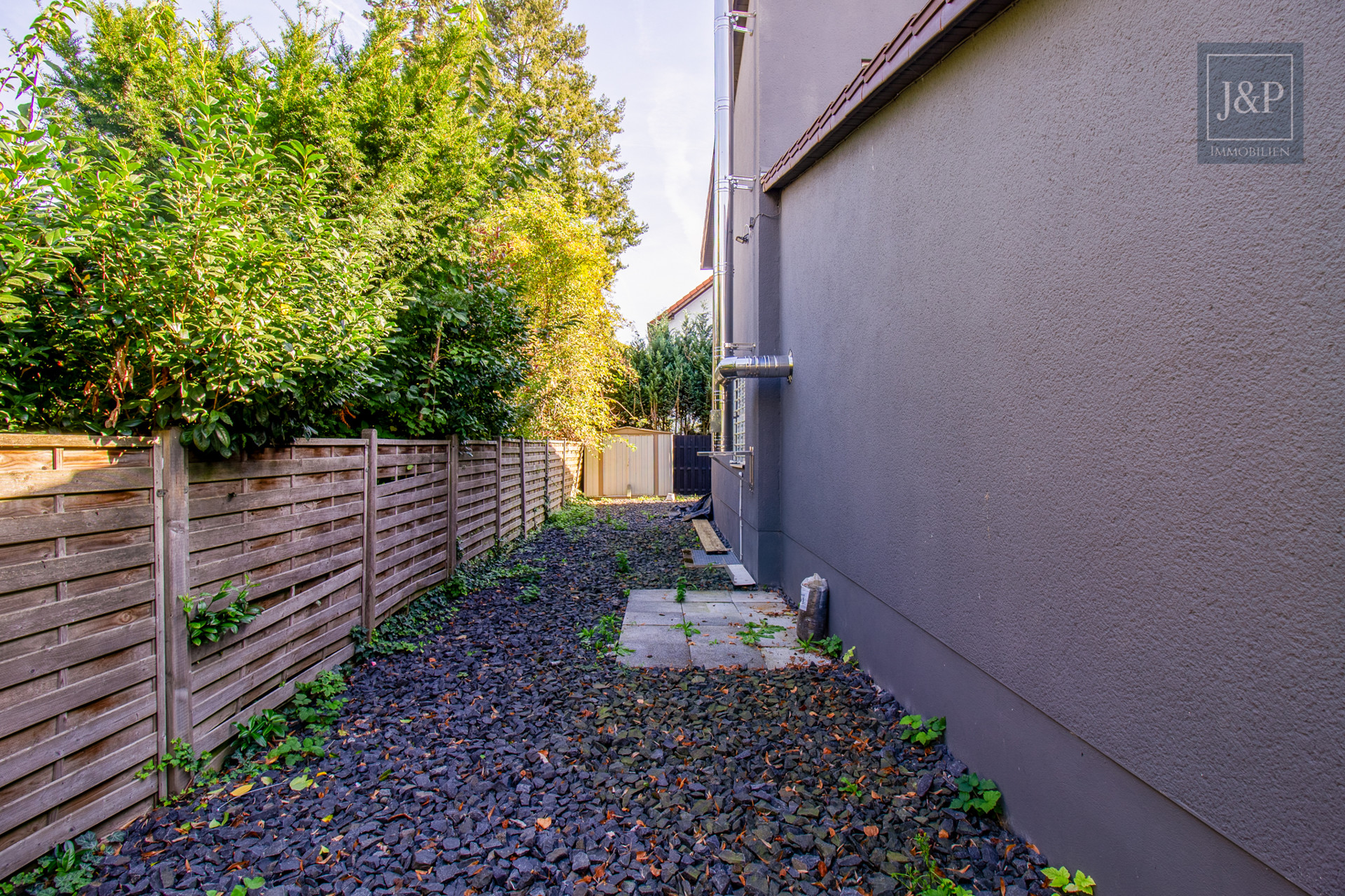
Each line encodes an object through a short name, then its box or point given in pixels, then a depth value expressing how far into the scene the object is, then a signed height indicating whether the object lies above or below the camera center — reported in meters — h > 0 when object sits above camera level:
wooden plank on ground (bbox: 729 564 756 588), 6.33 -1.41
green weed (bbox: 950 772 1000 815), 2.36 -1.36
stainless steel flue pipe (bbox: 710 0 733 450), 7.18 +3.31
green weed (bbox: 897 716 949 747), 2.85 -1.34
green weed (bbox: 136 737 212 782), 2.35 -1.22
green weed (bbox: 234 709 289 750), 2.83 -1.31
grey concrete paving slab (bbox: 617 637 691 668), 4.14 -1.45
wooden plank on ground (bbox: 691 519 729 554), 7.96 -1.36
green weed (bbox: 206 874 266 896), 1.98 -1.41
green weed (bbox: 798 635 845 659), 4.28 -1.43
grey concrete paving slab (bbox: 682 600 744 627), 5.11 -1.44
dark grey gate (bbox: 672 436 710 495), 16.56 -0.64
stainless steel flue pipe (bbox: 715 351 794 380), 5.68 +0.67
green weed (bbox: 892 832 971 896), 1.99 -1.42
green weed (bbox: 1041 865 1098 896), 1.89 -1.35
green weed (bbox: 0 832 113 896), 1.87 -1.32
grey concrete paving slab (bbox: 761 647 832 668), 4.14 -1.45
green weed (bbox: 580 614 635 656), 4.37 -1.44
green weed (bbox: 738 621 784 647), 4.59 -1.44
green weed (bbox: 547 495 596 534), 10.73 -1.39
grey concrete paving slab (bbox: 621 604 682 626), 5.08 -1.44
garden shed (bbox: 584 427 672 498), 16.27 -0.67
